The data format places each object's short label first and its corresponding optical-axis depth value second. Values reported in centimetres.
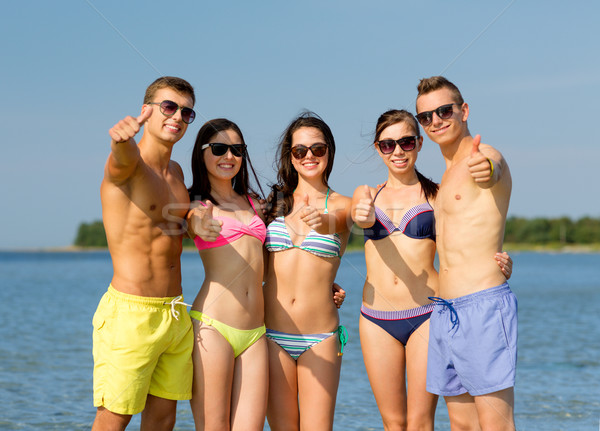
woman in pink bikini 475
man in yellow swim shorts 459
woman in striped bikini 508
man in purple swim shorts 434
